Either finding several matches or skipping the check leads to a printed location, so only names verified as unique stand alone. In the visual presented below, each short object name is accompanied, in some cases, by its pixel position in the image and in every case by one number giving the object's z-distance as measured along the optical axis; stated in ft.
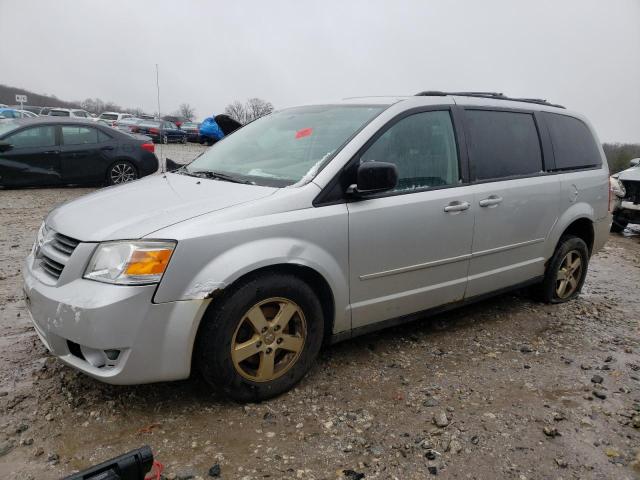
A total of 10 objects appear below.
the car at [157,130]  83.25
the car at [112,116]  99.65
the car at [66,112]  91.81
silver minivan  7.81
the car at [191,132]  106.16
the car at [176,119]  138.25
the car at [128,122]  84.48
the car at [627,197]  29.81
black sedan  28.81
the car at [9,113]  79.12
